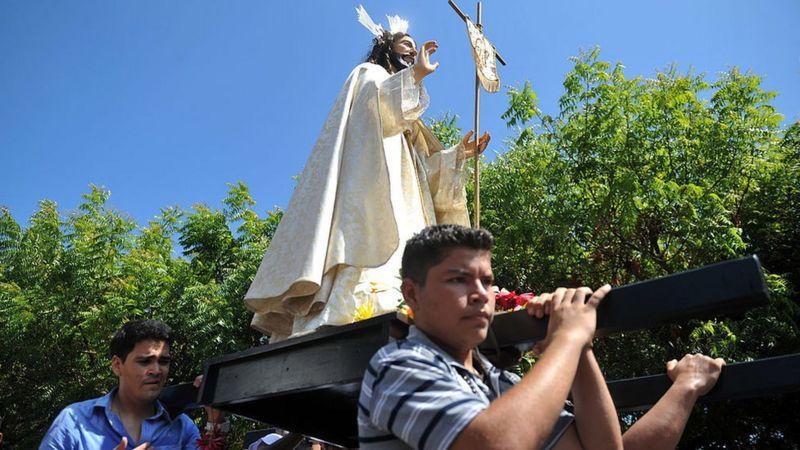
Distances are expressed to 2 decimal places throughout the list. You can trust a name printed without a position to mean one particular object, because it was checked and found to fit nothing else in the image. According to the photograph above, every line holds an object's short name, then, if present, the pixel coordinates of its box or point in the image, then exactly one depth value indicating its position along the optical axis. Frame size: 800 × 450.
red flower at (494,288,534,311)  2.73
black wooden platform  1.72
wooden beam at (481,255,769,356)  1.68
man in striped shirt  1.54
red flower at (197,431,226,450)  3.37
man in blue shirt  3.21
